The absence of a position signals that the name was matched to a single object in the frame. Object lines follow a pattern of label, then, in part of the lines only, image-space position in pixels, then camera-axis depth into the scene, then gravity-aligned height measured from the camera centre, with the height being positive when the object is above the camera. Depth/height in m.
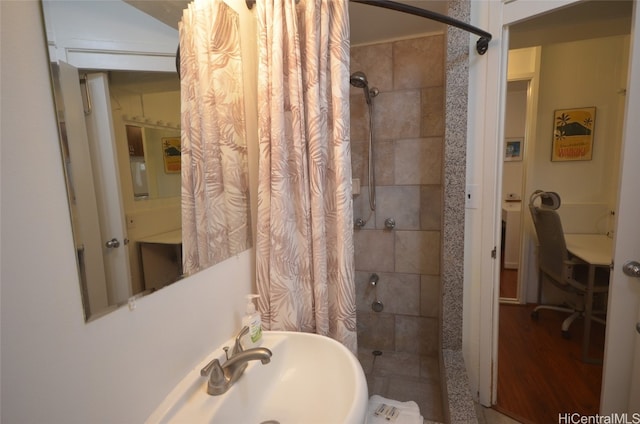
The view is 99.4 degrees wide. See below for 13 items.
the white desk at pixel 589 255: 1.88 -0.61
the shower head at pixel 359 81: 1.63 +0.59
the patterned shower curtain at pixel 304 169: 1.02 +0.04
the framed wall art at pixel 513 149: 4.03 +0.37
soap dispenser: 0.95 -0.49
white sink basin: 0.70 -0.64
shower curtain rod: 1.00 +0.62
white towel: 1.25 -1.12
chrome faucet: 0.76 -0.54
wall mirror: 0.52 +0.10
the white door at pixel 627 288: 1.01 -0.47
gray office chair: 2.13 -0.78
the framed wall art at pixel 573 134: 2.55 +0.36
